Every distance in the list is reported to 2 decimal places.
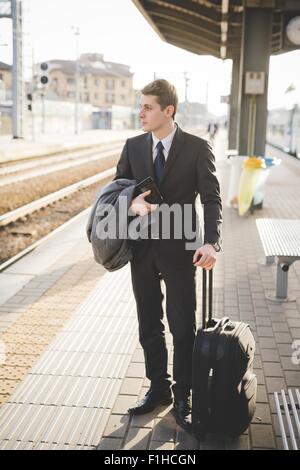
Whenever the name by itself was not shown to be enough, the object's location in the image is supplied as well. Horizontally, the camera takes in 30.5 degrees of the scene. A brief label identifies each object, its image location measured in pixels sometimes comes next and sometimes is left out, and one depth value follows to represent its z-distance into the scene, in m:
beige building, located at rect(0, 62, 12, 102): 51.44
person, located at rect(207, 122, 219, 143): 35.34
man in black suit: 2.83
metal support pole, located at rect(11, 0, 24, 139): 23.59
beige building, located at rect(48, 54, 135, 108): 98.44
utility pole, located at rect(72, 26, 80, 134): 44.19
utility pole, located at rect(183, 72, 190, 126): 61.14
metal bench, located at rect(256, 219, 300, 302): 4.82
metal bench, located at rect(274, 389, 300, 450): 2.88
